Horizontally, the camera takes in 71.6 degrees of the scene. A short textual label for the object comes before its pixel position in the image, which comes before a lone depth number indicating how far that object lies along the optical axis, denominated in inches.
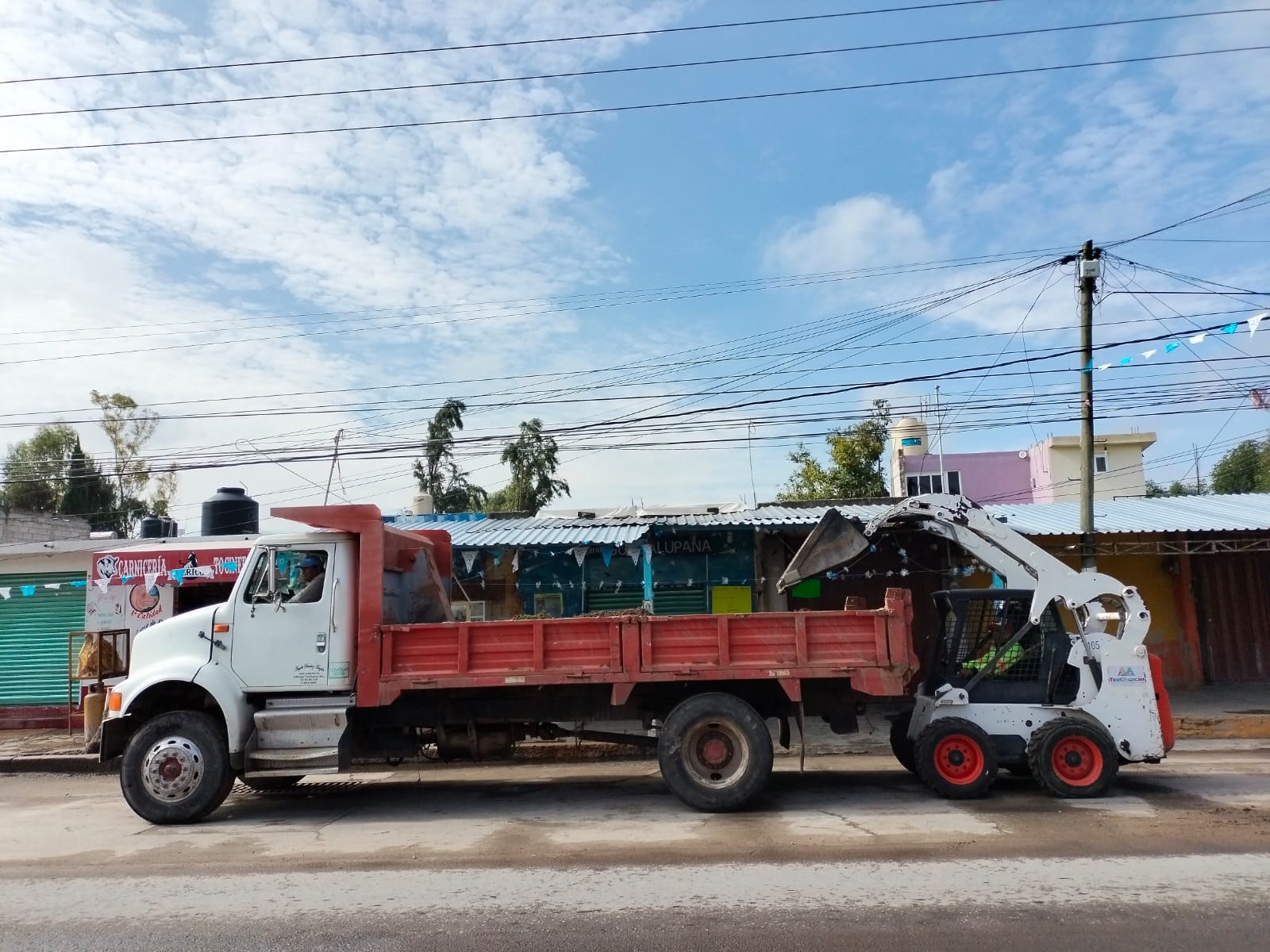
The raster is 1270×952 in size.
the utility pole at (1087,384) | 525.7
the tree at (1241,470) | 1724.9
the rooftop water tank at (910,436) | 1279.5
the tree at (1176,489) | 1748.3
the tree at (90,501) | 1333.7
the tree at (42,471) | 1386.6
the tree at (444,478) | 1157.7
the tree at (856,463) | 1115.9
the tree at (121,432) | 1349.7
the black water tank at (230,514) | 650.2
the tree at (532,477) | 1294.3
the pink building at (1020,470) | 1203.2
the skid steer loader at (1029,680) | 316.8
